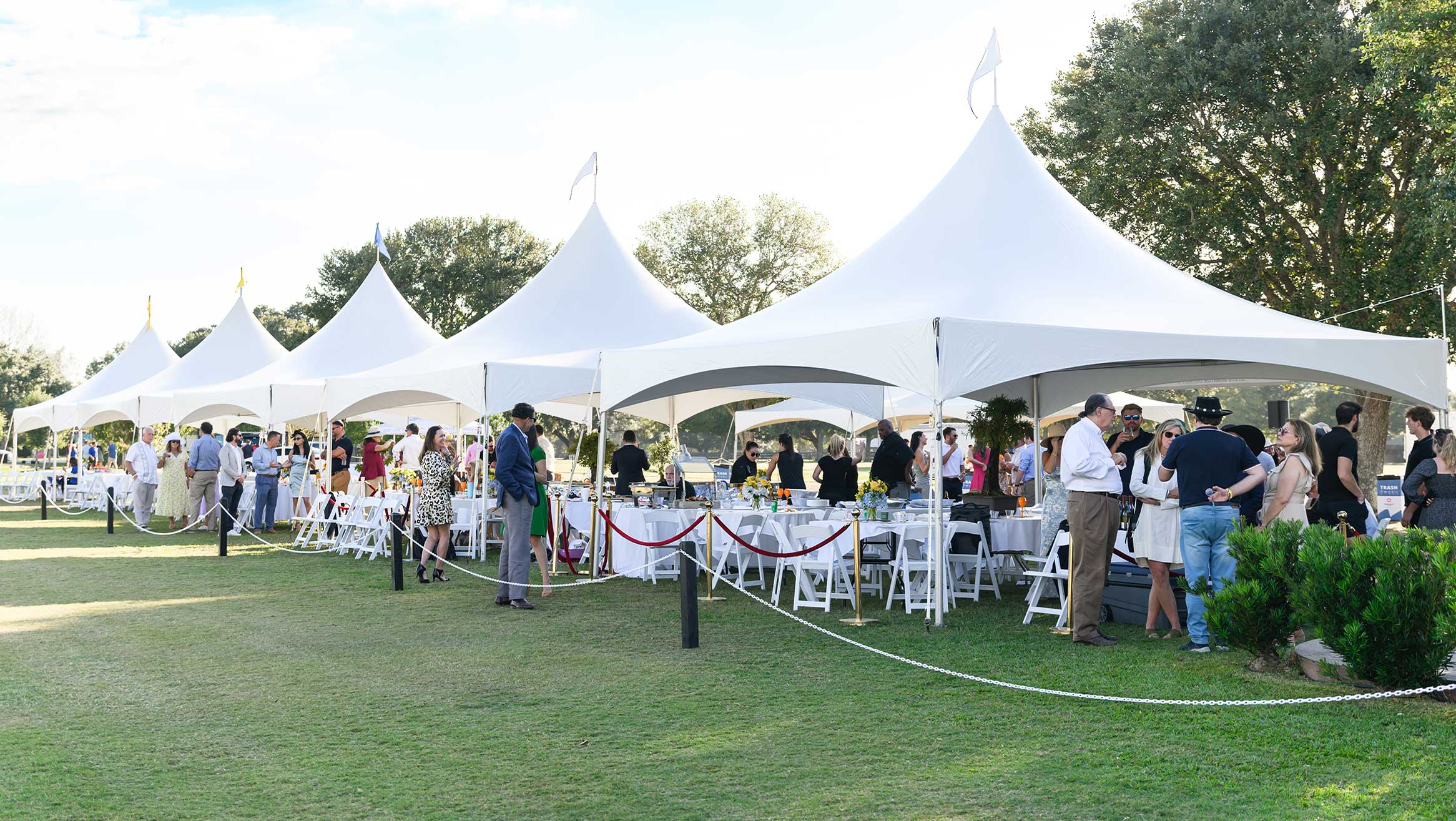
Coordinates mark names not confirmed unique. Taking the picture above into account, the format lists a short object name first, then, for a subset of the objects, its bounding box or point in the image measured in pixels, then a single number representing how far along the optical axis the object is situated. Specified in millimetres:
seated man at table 12398
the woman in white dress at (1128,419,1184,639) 7535
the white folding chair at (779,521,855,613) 9320
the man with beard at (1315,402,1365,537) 7914
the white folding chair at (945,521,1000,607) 9742
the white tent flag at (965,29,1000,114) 10547
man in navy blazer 9352
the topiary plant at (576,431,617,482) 16094
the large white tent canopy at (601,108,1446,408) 8016
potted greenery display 10930
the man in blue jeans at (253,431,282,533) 17375
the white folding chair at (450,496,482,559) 13656
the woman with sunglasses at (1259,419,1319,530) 7254
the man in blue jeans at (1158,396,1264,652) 7051
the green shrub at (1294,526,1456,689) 5617
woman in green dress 10141
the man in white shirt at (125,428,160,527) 18609
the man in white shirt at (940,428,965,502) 16406
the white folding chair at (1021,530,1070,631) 8203
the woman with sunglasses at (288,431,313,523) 17672
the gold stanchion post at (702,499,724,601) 9375
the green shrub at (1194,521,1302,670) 6277
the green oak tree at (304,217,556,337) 43469
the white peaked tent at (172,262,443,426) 17328
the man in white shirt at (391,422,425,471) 16641
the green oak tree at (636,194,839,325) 39844
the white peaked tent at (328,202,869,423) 13242
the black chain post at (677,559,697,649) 7457
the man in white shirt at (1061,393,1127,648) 7371
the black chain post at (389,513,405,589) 10430
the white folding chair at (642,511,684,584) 11508
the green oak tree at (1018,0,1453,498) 18891
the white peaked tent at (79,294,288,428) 23359
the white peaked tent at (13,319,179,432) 27484
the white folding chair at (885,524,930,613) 9133
